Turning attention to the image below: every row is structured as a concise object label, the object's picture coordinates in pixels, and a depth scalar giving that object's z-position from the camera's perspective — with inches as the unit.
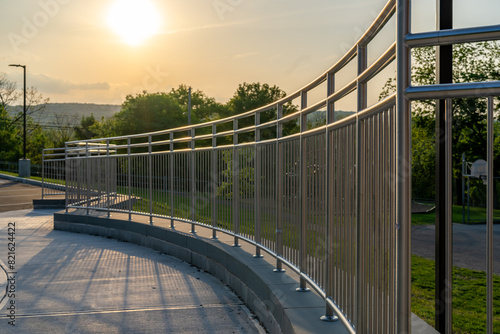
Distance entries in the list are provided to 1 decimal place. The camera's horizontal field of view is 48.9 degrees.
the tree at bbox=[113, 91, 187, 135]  2605.8
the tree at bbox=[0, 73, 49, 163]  2413.9
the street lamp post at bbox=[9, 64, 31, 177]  1615.4
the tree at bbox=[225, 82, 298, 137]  2787.9
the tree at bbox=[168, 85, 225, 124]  4153.5
